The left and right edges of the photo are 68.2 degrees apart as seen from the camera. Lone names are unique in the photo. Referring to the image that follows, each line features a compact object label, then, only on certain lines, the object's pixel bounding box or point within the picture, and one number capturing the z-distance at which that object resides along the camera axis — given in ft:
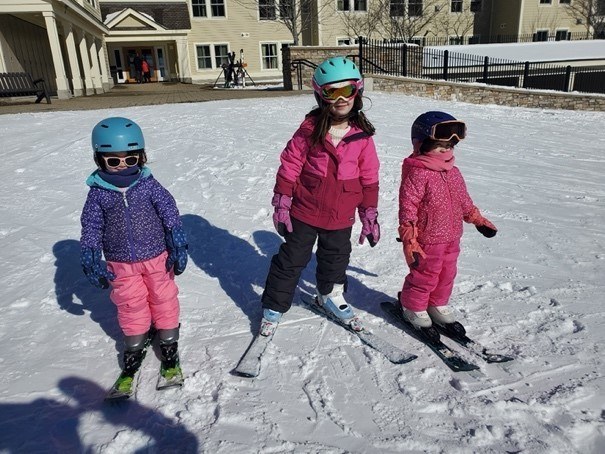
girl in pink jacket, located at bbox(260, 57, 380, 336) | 8.52
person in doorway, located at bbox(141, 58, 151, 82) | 88.38
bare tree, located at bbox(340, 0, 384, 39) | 95.96
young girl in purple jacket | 7.66
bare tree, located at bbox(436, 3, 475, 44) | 104.06
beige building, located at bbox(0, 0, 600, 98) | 85.30
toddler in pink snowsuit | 8.30
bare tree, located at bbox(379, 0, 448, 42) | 99.60
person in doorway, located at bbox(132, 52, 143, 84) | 87.86
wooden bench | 42.50
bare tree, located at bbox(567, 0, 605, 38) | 104.17
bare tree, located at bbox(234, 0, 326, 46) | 82.81
